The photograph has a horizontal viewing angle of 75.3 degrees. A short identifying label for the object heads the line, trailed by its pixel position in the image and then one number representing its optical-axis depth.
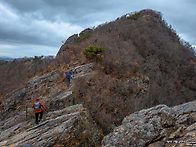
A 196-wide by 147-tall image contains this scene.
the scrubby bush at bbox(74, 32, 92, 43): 21.11
